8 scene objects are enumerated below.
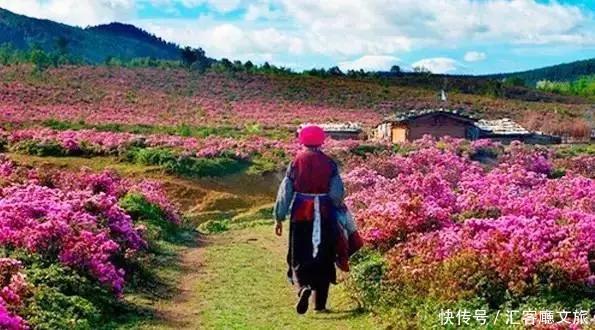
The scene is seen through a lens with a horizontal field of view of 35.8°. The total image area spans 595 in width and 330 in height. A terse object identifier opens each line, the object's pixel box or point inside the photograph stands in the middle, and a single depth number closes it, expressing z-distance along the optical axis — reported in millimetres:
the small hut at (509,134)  46875
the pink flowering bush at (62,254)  9305
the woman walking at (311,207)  10281
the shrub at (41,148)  35875
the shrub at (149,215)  19000
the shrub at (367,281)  10570
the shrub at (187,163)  32656
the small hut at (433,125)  44844
